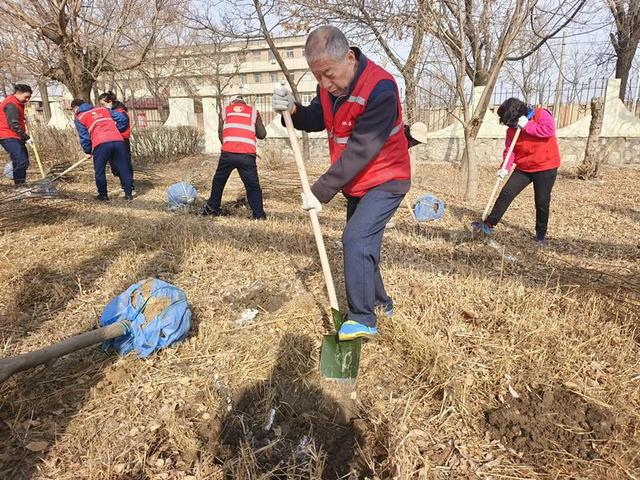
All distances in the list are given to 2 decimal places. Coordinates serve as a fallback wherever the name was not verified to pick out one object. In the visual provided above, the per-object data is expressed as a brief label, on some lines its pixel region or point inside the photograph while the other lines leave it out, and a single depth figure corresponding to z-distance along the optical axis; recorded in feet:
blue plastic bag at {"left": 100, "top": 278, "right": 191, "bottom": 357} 8.02
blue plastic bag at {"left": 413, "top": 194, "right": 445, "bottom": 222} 19.58
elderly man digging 7.10
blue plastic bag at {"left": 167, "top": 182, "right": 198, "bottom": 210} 19.95
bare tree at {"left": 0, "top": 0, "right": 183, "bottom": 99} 25.81
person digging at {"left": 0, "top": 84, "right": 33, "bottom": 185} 24.47
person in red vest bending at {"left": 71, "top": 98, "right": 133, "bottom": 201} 21.39
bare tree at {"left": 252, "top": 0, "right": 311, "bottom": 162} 27.48
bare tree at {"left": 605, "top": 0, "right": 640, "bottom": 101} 37.27
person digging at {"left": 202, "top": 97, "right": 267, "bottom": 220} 17.98
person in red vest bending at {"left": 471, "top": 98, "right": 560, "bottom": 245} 15.02
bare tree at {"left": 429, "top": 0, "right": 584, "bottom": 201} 20.79
